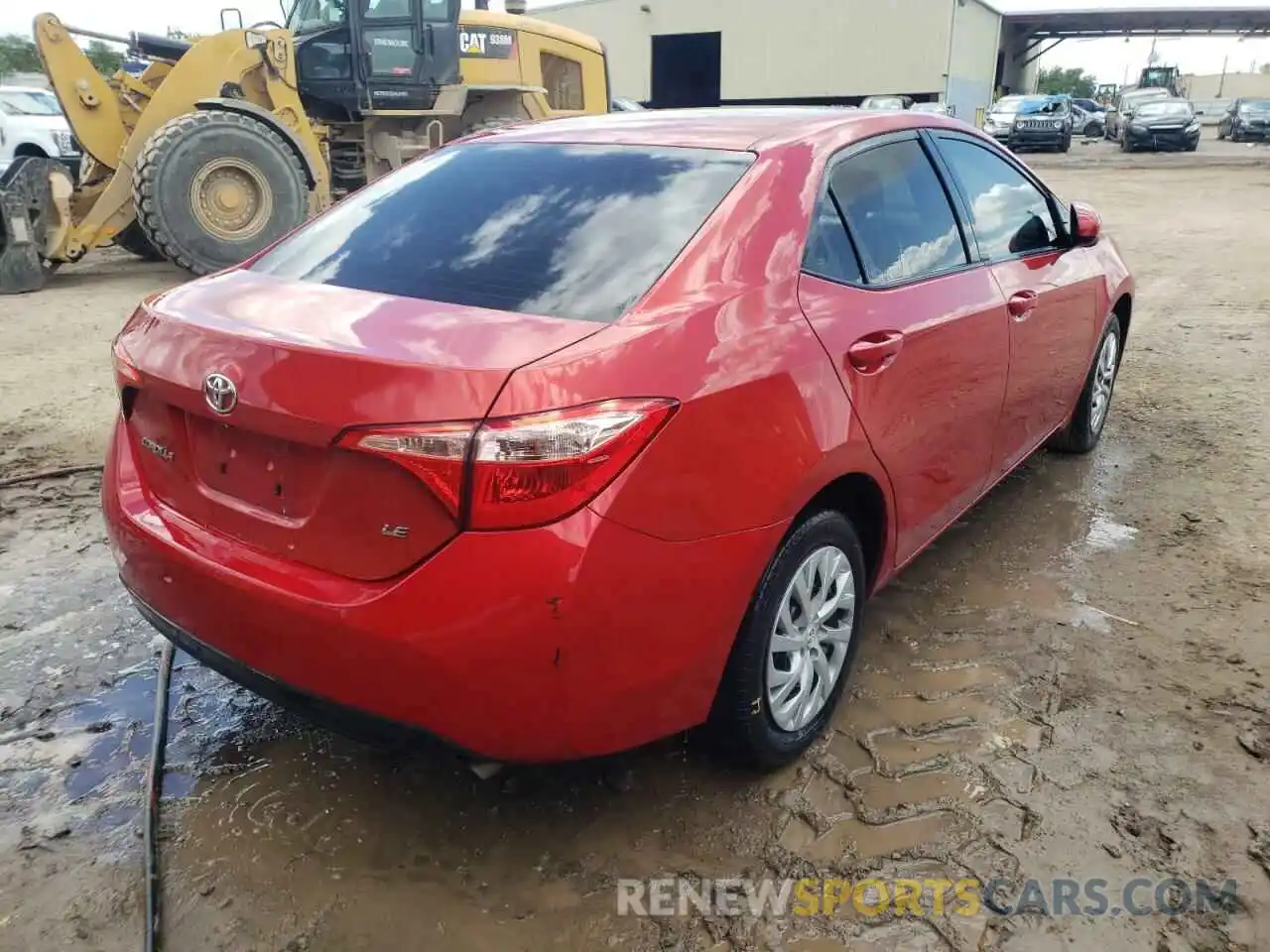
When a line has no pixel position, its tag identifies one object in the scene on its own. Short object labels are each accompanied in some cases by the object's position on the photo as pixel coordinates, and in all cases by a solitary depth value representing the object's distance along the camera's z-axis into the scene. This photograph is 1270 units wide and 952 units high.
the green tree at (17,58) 50.50
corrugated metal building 30.45
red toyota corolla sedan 1.87
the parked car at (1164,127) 27.97
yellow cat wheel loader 8.73
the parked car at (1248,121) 33.06
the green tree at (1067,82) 73.67
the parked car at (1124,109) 31.12
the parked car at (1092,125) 37.72
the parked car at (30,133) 14.73
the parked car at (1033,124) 28.59
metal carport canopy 38.97
